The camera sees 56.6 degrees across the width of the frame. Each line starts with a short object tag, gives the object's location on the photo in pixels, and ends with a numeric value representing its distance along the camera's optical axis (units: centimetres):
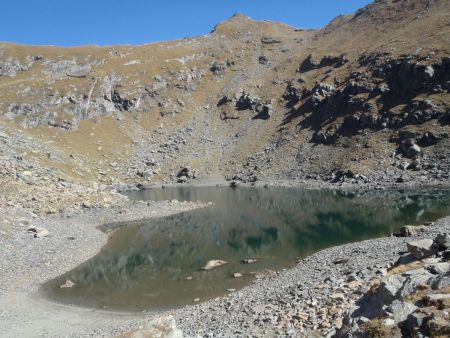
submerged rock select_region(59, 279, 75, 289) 3860
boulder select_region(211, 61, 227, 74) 19552
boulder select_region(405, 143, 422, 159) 9825
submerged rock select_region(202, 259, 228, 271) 4206
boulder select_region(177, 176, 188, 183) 13025
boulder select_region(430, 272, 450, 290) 1175
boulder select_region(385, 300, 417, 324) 1048
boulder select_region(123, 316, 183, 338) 1364
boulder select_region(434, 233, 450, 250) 1998
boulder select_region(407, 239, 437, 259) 2080
